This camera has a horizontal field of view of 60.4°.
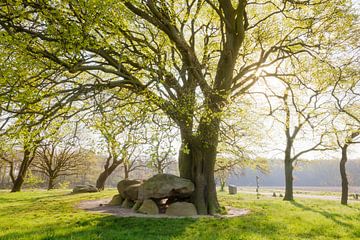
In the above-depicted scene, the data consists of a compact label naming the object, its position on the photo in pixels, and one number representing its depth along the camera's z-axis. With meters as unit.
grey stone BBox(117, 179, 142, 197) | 20.64
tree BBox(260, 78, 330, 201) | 27.82
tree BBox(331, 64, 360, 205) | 21.85
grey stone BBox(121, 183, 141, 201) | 18.95
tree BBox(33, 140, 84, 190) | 46.00
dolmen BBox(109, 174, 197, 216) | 15.98
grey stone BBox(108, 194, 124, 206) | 20.24
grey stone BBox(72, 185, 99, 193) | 32.16
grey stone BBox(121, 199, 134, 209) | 18.91
